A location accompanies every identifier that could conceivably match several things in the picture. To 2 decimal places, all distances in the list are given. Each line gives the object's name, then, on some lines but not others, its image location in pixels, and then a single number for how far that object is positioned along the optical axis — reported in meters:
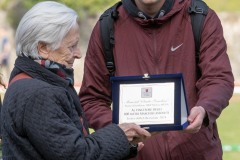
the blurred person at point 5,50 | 29.40
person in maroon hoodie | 5.49
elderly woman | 4.43
